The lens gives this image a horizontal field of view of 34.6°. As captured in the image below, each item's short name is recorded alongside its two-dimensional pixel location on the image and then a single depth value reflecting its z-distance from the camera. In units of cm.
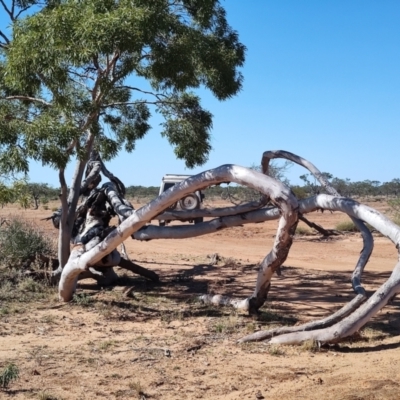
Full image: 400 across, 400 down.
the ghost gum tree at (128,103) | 680
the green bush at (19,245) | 1105
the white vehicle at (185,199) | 2094
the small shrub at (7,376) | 509
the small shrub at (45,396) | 489
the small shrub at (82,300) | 872
